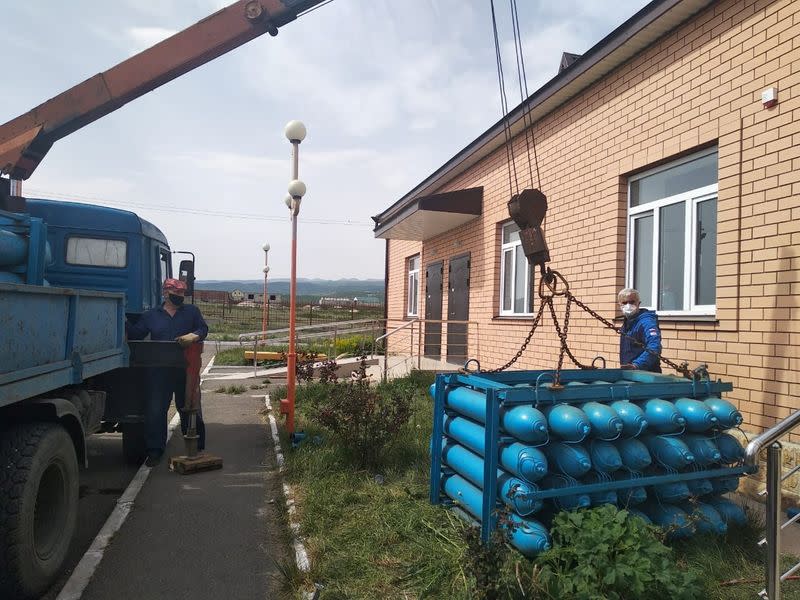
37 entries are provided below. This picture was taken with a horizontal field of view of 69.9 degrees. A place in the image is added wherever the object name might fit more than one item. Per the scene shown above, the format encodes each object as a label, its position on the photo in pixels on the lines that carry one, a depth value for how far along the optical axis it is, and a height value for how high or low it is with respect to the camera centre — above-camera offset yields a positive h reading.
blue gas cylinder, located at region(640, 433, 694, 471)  3.72 -0.99
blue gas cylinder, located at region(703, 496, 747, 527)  3.96 -1.46
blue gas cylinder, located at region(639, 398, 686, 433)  3.79 -0.78
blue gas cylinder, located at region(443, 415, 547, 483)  3.37 -0.98
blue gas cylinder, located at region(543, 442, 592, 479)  3.48 -0.98
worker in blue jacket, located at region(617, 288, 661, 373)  4.84 -0.30
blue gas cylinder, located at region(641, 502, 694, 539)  3.63 -1.42
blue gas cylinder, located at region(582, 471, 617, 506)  3.59 -1.24
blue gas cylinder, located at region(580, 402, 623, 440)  3.56 -0.78
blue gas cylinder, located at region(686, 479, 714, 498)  3.86 -1.26
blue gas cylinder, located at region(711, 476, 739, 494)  4.00 -1.29
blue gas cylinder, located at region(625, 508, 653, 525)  3.63 -1.38
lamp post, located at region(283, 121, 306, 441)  6.73 +1.15
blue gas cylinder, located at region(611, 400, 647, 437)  3.65 -0.77
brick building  4.62 +1.17
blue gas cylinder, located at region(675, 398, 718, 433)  3.88 -0.79
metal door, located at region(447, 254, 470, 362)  11.35 -0.15
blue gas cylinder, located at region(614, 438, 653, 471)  3.64 -1.00
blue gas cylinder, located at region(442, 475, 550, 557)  3.32 -1.40
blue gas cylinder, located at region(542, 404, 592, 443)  3.49 -0.77
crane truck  3.16 -0.16
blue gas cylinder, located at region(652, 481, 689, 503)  3.77 -1.26
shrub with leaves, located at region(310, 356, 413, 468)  5.71 -1.29
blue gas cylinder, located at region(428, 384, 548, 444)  3.45 -0.77
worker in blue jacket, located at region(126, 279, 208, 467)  5.82 -0.50
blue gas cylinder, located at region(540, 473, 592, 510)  3.52 -1.23
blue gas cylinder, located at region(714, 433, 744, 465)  3.96 -1.03
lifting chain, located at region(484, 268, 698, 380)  4.08 -0.01
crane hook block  4.08 +0.56
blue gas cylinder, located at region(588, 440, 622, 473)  3.57 -0.99
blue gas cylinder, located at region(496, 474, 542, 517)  3.37 -1.19
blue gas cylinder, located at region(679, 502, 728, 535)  3.74 -1.44
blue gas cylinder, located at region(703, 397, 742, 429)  3.94 -0.77
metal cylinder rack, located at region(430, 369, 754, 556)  3.47 -0.99
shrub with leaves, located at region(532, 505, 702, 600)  2.82 -1.36
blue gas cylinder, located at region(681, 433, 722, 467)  3.84 -1.01
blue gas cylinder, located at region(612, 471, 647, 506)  3.65 -1.26
